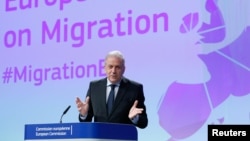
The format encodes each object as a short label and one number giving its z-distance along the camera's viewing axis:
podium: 3.95
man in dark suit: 5.07
